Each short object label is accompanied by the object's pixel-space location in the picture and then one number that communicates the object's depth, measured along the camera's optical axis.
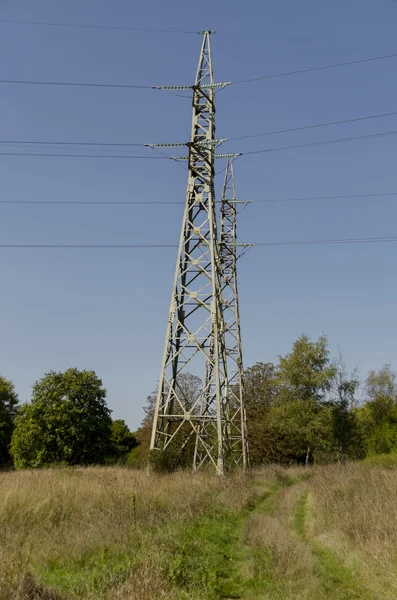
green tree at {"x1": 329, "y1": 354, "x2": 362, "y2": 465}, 32.91
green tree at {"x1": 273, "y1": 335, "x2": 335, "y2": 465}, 31.72
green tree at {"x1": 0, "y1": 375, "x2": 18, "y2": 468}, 44.53
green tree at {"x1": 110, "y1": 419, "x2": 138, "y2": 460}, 53.91
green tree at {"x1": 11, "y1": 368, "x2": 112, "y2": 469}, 29.16
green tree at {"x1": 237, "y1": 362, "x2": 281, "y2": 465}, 35.09
